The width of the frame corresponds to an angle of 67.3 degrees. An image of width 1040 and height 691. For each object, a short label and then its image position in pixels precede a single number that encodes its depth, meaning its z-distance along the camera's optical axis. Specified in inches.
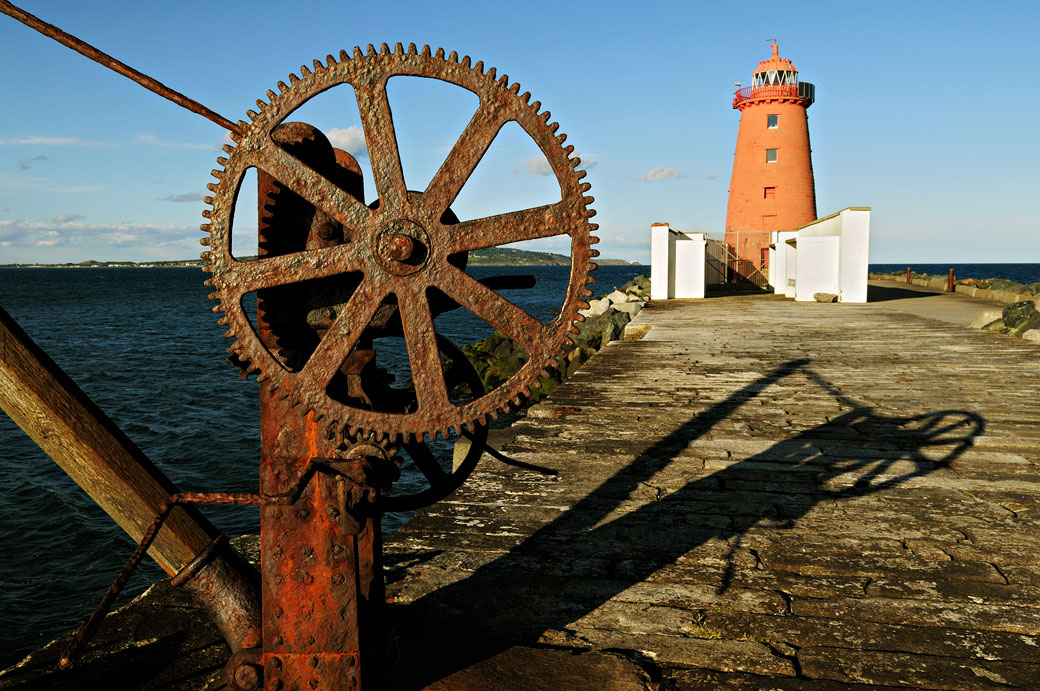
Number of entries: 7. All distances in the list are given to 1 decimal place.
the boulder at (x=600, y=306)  860.9
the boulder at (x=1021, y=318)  498.3
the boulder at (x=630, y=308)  768.8
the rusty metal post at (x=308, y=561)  100.1
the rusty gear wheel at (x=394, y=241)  93.8
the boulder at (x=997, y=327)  526.6
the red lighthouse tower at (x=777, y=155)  1328.7
